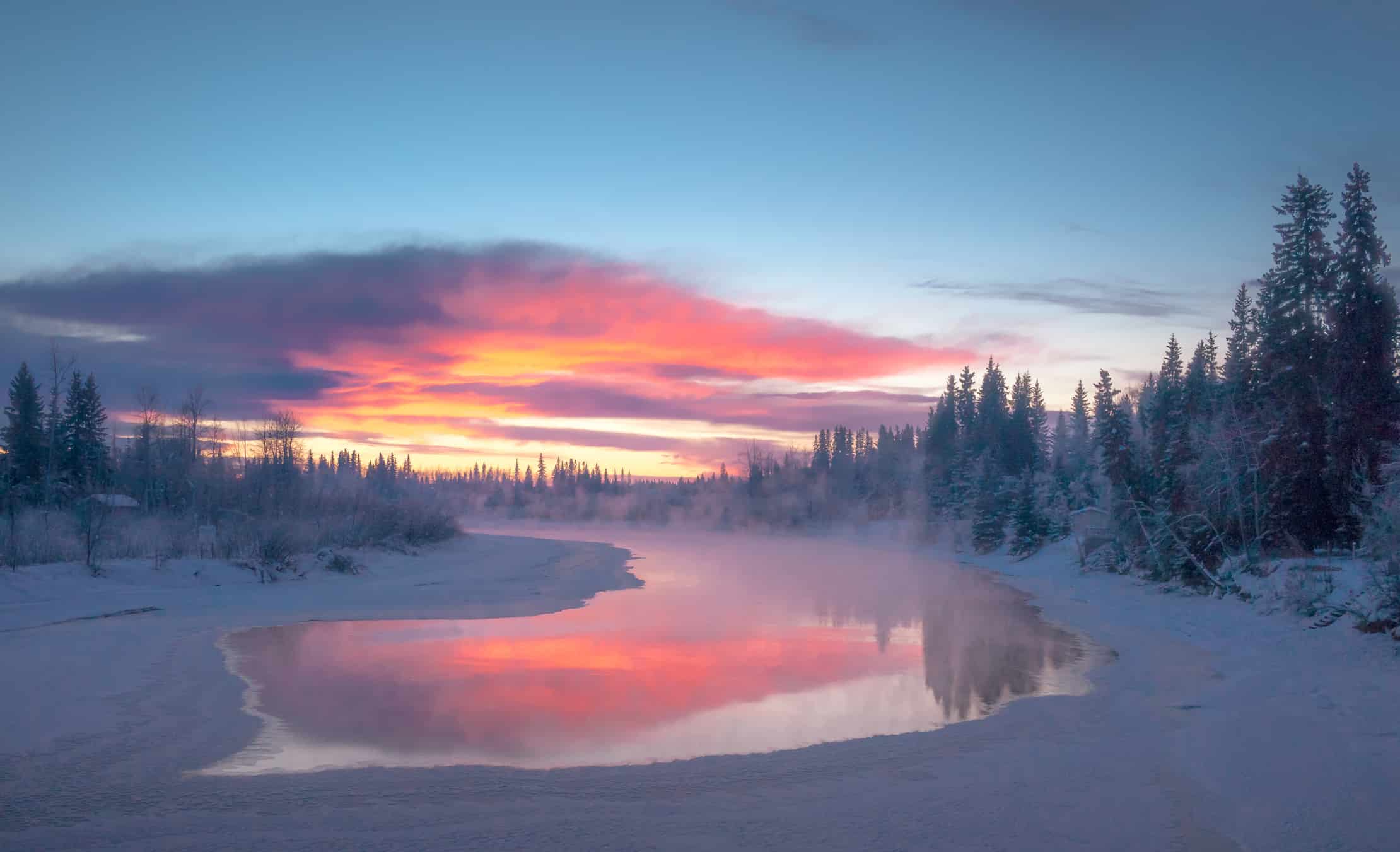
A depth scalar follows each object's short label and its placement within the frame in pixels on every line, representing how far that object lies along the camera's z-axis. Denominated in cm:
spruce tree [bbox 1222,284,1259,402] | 3020
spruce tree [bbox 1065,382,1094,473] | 8600
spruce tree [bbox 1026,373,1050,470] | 8100
